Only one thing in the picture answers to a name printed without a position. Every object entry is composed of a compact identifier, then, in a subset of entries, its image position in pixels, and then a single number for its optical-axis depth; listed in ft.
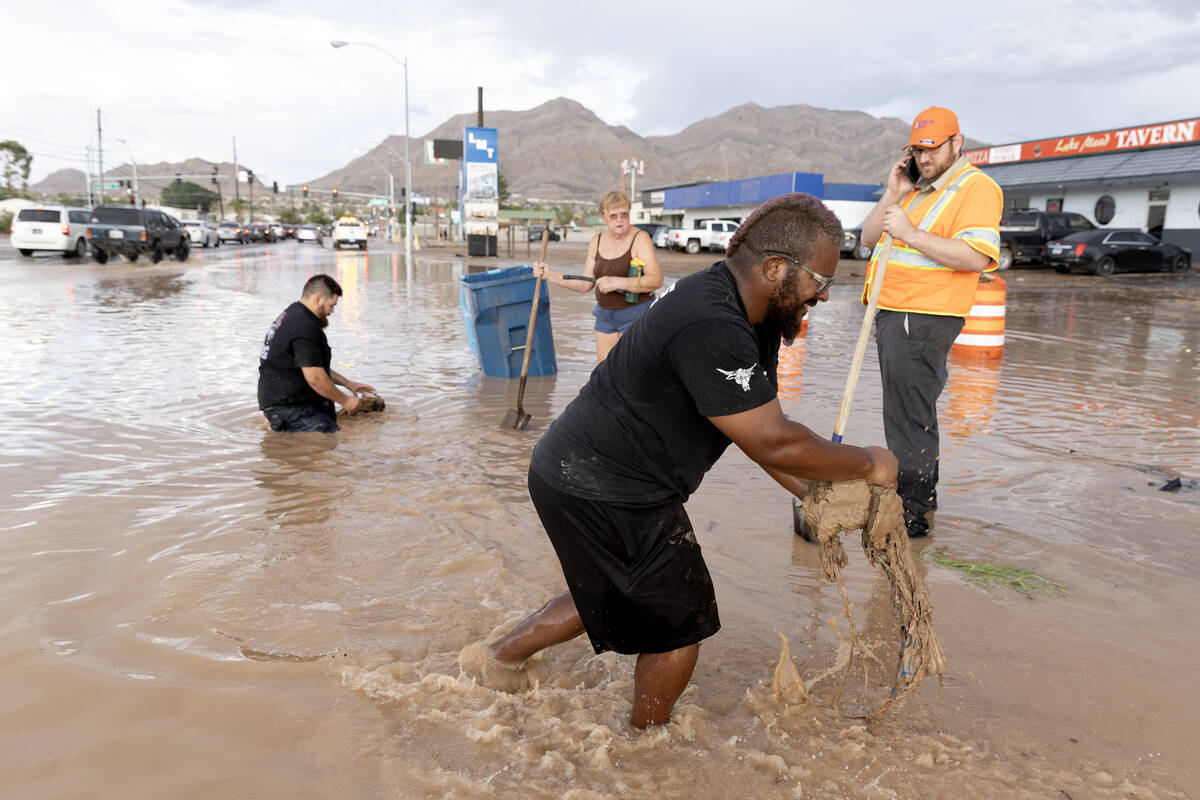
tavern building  87.10
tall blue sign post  92.32
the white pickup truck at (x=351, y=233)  135.23
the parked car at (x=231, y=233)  151.64
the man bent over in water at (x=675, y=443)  6.59
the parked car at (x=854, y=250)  95.85
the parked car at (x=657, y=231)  119.96
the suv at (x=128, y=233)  76.69
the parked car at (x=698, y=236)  111.14
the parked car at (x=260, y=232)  172.49
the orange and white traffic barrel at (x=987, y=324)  31.91
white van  78.12
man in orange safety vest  11.87
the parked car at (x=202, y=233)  124.47
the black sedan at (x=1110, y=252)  74.74
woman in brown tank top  18.61
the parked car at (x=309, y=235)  186.97
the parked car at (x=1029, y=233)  81.66
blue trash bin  24.99
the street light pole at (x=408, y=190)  105.22
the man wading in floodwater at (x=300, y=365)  17.97
